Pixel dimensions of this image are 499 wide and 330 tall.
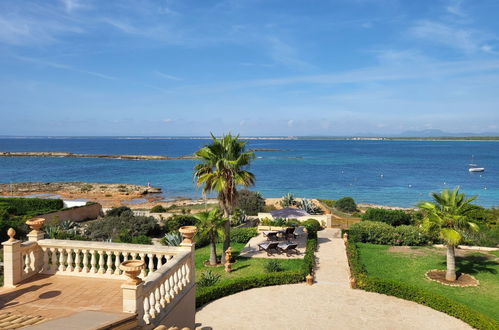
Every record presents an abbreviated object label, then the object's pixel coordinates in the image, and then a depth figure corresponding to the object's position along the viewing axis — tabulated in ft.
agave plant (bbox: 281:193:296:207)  121.19
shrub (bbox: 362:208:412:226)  86.99
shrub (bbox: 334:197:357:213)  124.26
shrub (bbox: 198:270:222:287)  44.45
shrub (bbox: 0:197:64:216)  100.53
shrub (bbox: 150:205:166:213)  114.01
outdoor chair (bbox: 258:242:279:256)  59.26
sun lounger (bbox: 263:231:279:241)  67.26
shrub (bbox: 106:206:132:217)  97.66
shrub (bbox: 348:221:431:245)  67.56
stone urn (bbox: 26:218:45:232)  30.25
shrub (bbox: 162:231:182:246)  56.49
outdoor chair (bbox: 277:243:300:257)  59.11
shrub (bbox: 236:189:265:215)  109.08
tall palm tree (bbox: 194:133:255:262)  54.70
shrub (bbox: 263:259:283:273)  50.14
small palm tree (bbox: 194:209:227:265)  52.60
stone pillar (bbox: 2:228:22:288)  27.35
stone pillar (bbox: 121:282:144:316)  20.01
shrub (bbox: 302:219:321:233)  72.51
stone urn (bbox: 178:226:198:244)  28.53
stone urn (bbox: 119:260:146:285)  19.22
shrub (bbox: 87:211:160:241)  67.36
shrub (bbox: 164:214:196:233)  79.82
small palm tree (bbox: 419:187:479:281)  44.27
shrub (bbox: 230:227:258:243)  72.02
